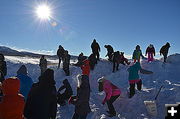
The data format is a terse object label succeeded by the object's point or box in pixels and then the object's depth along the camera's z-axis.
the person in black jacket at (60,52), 11.95
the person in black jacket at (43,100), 3.60
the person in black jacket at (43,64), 10.82
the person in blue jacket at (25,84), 4.63
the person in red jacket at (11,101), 2.81
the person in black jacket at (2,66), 8.03
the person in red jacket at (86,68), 7.96
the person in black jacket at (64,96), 6.97
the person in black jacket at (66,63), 10.97
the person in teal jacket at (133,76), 6.86
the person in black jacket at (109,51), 11.97
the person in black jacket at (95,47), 11.29
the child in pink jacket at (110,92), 5.81
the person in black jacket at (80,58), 11.75
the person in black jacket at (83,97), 4.78
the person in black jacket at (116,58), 10.51
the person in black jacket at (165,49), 11.76
